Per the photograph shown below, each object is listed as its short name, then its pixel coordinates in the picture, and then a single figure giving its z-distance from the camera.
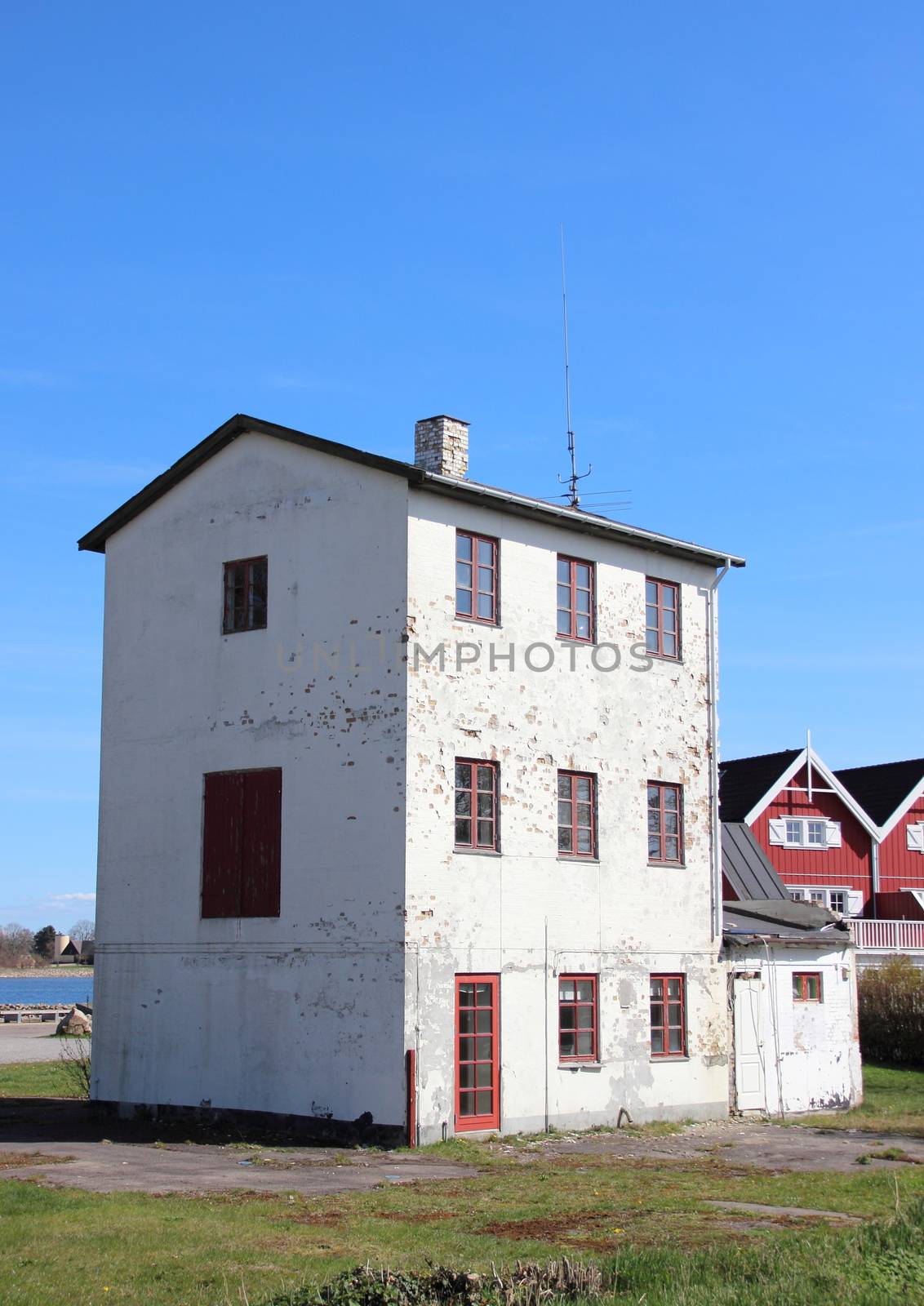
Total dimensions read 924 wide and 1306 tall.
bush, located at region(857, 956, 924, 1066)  38.12
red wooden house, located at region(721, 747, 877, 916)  49.00
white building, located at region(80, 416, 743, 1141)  22.05
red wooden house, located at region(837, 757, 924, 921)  50.84
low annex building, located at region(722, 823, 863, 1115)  27.25
